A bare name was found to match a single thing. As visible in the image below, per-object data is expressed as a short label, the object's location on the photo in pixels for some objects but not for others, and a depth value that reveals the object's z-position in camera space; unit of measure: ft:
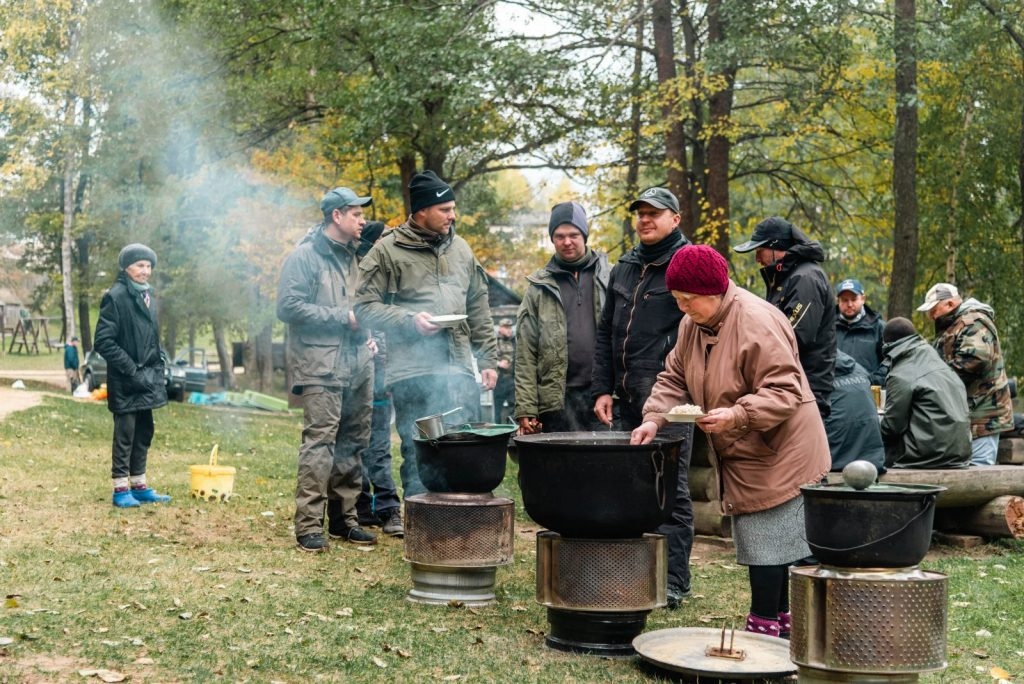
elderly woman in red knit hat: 14.17
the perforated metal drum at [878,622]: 11.87
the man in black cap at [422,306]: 21.40
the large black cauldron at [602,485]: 14.89
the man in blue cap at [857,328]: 30.83
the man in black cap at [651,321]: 18.75
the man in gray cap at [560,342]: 21.42
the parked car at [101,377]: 83.05
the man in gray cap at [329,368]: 22.06
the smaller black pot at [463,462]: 18.22
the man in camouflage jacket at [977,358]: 26.91
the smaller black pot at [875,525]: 11.90
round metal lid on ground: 13.71
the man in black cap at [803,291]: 18.22
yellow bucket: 28.35
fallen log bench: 25.29
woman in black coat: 26.32
